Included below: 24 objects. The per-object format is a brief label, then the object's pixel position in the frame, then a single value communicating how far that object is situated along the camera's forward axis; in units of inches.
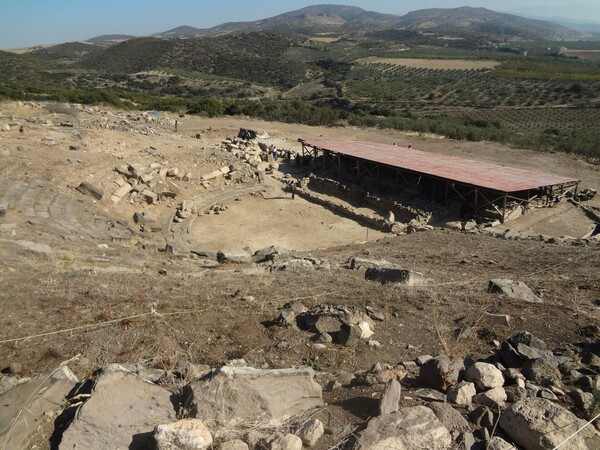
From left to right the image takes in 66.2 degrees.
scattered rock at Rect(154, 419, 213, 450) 136.7
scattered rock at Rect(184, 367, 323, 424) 155.1
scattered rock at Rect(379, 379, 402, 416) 153.6
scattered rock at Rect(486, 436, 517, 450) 139.5
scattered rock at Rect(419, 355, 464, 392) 178.2
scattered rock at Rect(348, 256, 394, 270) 382.8
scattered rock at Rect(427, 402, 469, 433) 148.7
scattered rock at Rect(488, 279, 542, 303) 291.0
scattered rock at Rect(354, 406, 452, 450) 136.8
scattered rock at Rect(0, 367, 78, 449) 154.1
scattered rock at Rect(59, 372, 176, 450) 147.2
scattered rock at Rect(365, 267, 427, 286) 325.7
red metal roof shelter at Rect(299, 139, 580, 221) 625.9
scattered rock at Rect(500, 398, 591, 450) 138.8
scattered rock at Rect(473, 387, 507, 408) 162.8
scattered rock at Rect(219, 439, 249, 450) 138.2
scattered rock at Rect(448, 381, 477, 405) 166.1
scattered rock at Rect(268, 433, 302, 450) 140.1
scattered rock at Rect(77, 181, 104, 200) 633.0
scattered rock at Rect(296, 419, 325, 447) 146.3
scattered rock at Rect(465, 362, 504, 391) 173.6
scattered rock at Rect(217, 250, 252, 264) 443.5
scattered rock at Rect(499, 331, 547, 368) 200.1
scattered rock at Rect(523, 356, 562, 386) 180.7
